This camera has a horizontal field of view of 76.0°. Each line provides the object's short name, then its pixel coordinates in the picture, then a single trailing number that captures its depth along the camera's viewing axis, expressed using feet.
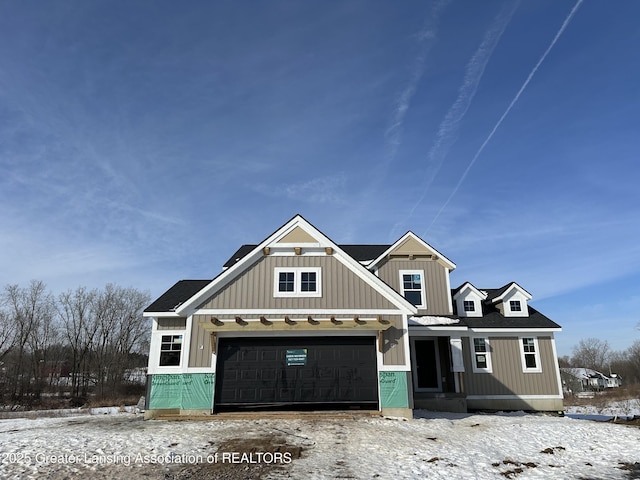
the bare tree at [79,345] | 135.90
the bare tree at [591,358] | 301.43
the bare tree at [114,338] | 136.87
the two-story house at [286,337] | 45.11
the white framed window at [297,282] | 47.83
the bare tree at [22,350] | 116.34
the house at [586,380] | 186.95
